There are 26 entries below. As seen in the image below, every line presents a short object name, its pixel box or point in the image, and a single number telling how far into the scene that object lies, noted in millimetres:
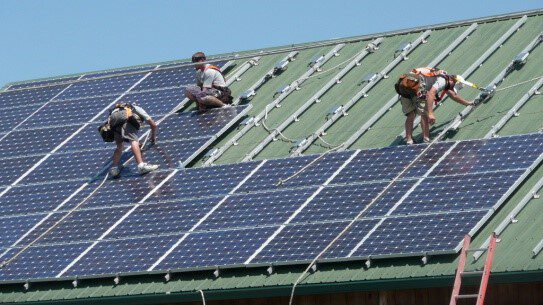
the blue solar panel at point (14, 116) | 42969
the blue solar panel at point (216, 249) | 32188
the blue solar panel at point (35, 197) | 37125
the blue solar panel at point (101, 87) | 43375
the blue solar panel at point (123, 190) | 36312
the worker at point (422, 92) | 35000
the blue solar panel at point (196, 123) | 38906
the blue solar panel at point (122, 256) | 33188
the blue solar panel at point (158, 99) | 40906
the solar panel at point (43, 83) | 45969
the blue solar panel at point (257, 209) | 33156
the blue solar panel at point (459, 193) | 31219
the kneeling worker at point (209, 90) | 40062
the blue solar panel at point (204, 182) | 35312
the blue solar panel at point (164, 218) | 34188
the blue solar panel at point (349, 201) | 32188
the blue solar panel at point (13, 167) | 39281
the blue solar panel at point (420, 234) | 30172
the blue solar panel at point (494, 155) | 32344
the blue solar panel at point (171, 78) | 42500
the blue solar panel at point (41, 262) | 34062
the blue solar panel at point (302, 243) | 31297
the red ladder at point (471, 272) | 28156
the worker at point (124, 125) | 38000
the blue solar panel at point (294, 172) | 34344
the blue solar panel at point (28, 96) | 44406
